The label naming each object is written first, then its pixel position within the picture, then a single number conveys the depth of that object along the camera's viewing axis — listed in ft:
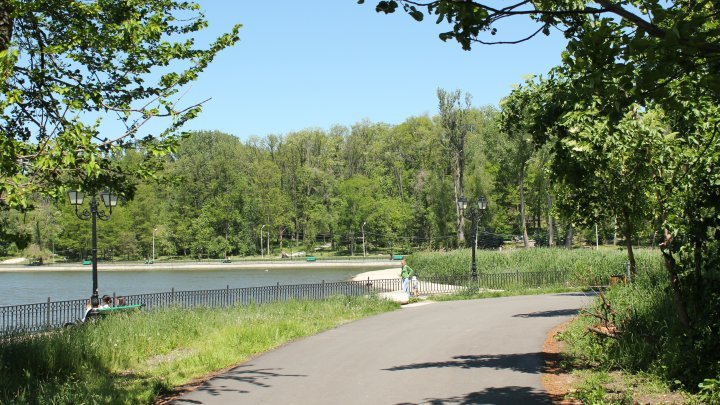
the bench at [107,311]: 54.95
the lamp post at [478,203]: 100.33
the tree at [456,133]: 236.02
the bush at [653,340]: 26.99
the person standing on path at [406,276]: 82.99
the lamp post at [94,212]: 60.85
